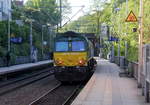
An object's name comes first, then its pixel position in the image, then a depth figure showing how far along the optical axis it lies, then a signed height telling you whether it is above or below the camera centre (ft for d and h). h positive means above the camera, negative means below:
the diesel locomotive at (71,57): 89.15 -0.43
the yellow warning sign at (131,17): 65.46 +5.37
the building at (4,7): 223.71 +24.68
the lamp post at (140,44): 64.84 +1.59
